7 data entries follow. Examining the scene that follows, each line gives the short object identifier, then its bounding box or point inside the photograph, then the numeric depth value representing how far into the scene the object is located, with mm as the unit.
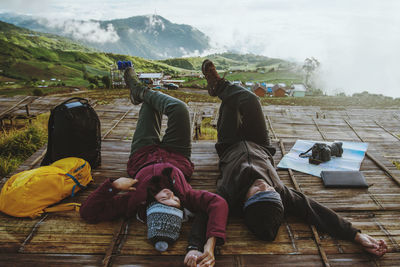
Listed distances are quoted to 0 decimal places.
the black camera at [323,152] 3584
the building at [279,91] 51856
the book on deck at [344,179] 3008
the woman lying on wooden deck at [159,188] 2033
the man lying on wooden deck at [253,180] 2096
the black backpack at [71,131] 3133
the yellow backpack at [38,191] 2436
